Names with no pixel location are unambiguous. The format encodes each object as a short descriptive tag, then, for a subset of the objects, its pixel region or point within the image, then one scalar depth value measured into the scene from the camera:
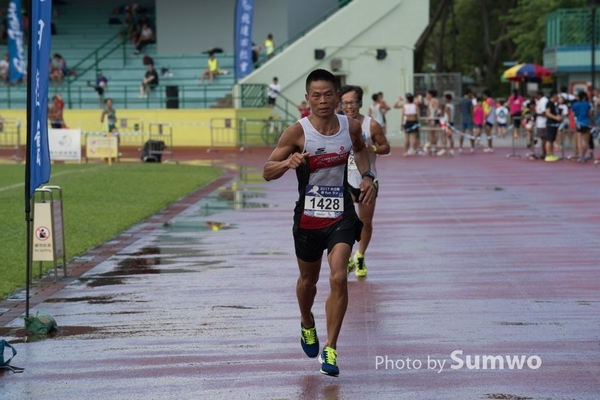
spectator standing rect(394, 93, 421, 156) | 38.97
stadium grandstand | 47.34
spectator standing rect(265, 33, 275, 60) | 50.69
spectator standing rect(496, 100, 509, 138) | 51.81
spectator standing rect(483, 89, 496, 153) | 41.82
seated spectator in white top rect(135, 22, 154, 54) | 52.53
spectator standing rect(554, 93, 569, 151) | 35.53
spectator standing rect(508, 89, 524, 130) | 48.45
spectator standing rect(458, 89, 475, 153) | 42.08
